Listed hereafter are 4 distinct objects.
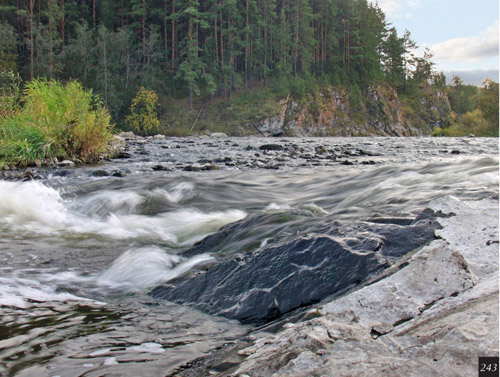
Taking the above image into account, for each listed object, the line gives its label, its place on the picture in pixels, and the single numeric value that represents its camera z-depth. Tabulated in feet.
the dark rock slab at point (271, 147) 57.35
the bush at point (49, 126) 32.53
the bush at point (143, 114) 136.46
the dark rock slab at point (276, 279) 7.30
